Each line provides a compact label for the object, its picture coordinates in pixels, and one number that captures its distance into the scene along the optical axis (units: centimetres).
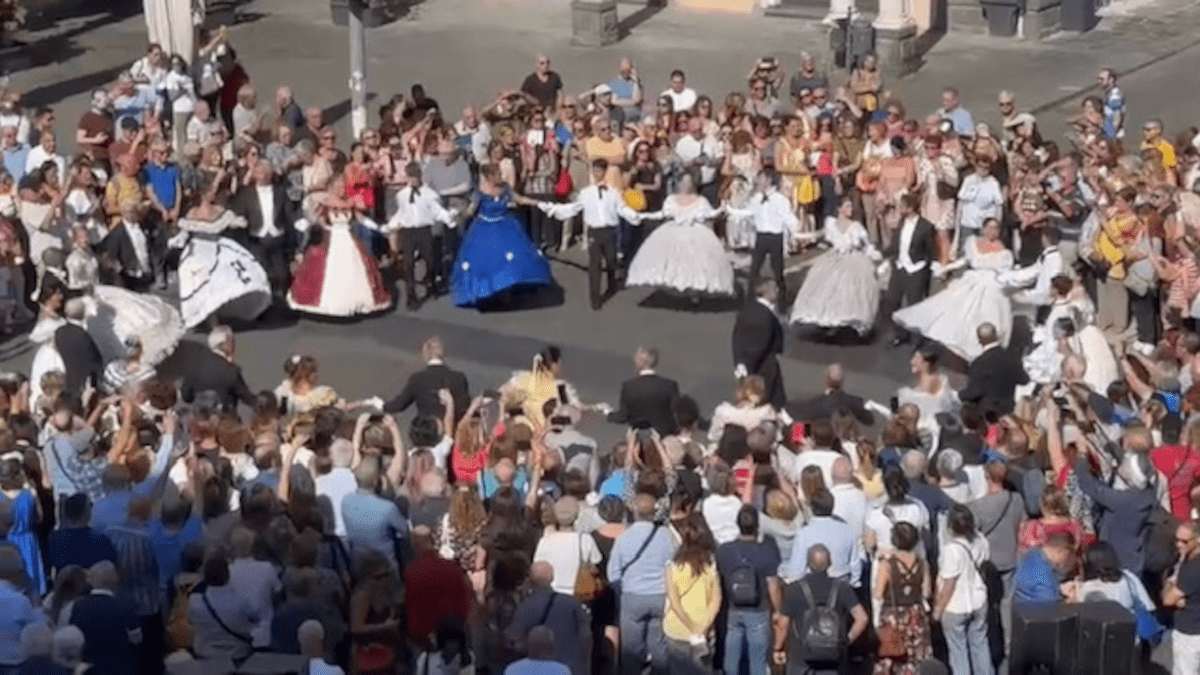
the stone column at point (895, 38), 2953
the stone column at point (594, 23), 3148
